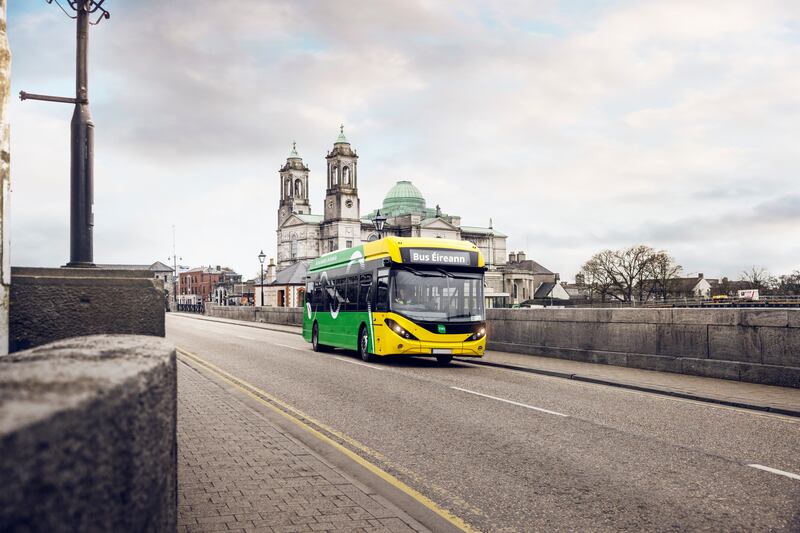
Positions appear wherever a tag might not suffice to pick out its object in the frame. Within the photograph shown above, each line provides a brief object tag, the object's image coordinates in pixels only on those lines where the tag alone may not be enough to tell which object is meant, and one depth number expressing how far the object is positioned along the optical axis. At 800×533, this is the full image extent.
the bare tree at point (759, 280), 95.81
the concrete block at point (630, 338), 16.31
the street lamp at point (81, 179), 7.05
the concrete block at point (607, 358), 16.94
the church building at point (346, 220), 117.31
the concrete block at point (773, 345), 13.08
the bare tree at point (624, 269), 91.94
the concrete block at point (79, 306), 5.72
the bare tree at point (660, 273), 90.94
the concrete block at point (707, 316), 14.08
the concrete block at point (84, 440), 1.54
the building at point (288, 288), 84.62
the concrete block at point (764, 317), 13.02
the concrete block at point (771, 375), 12.88
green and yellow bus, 17.28
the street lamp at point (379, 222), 30.24
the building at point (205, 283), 164.20
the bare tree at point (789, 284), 87.77
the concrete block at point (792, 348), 12.80
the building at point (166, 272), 170.73
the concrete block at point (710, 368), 14.09
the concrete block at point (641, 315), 15.69
